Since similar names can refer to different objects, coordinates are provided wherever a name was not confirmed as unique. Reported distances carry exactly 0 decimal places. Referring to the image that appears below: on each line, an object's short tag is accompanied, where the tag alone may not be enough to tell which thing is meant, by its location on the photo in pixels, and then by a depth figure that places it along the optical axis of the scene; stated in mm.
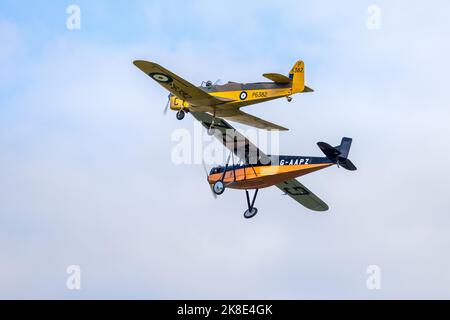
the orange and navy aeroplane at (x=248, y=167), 48062
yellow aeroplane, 45188
